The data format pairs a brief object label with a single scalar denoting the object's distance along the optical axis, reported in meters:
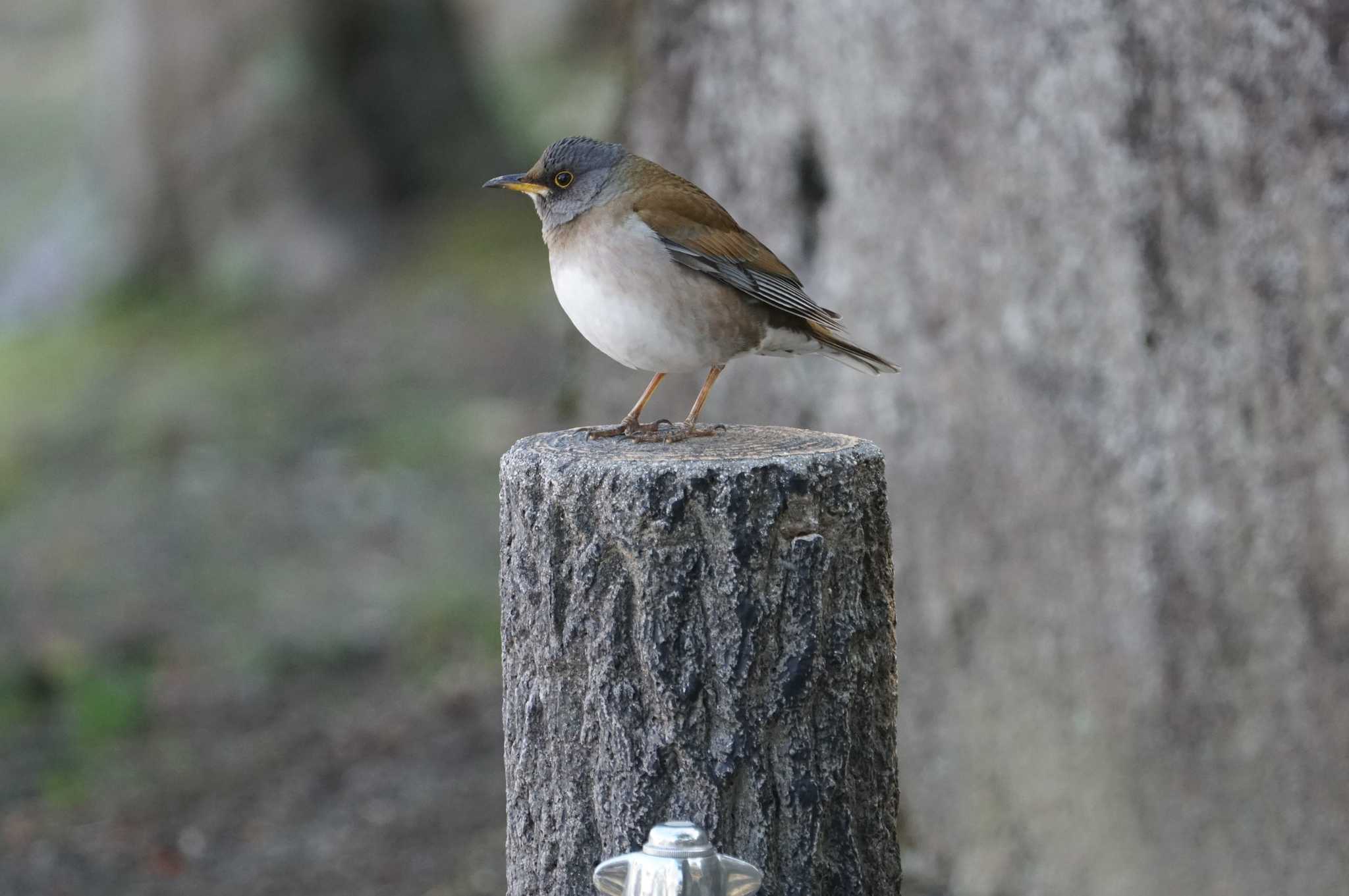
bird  6.99
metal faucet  4.94
